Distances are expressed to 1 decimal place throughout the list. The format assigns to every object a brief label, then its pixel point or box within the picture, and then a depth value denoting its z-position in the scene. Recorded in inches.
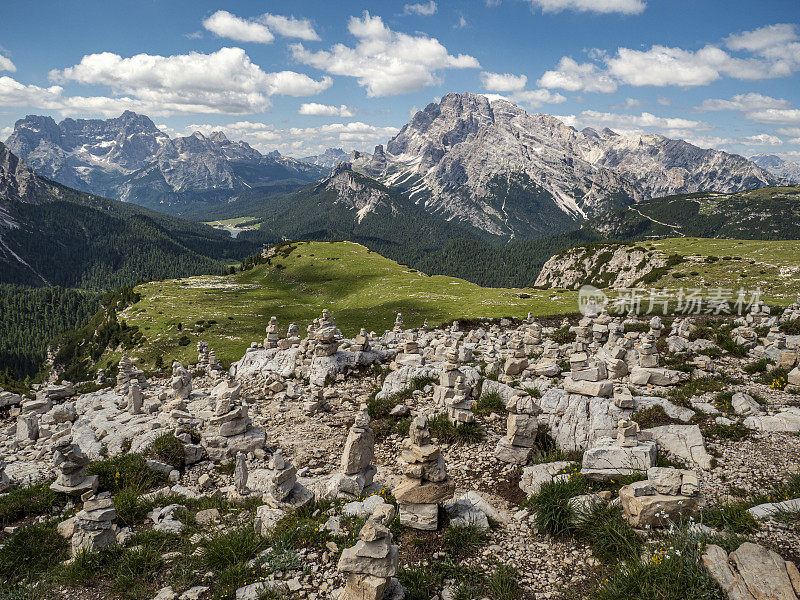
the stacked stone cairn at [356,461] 514.6
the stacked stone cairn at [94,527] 427.5
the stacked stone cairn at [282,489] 486.6
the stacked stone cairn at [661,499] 387.3
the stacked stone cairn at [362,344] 1134.6
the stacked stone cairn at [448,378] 797.2
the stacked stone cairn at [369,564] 315.3
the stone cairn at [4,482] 622.0
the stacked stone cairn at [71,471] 510.6
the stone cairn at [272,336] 1338.6
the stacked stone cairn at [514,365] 901.8
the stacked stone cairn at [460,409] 689.0
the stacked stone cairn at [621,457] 494.3
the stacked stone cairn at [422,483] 428.5
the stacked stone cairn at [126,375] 1254.9
